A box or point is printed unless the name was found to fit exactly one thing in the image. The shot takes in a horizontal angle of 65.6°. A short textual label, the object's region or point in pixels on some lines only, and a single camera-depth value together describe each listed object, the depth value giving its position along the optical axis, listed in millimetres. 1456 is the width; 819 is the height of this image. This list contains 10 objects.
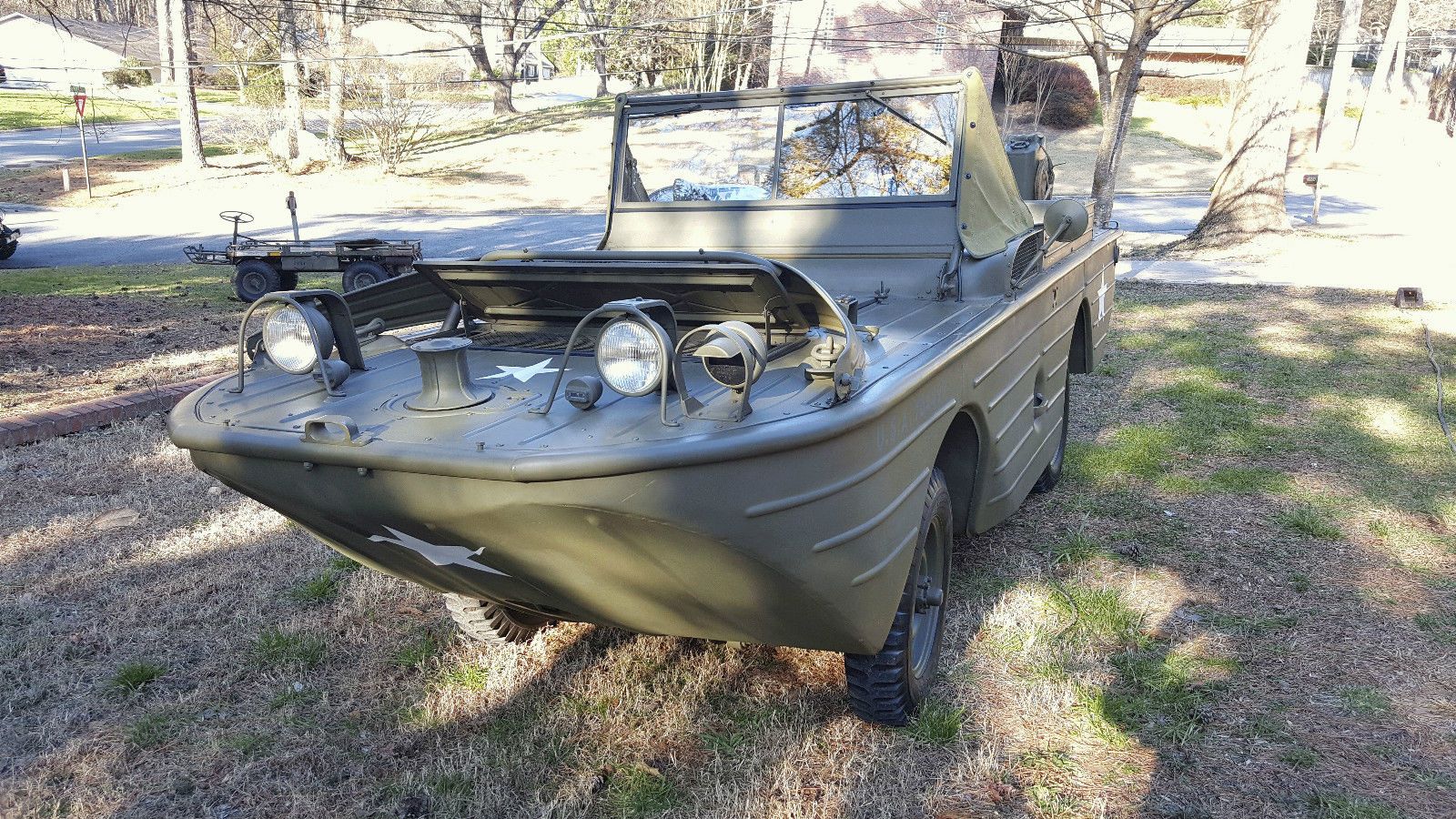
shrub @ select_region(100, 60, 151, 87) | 43691
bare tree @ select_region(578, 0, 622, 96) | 37344
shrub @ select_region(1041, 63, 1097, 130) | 33156
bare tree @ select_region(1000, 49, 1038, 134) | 28750
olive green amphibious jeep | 2430
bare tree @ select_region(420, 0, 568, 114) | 34238
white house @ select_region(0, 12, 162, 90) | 45156
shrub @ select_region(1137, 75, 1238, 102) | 37844
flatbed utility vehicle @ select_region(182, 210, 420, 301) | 11320
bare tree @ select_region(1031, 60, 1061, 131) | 30256
